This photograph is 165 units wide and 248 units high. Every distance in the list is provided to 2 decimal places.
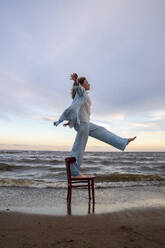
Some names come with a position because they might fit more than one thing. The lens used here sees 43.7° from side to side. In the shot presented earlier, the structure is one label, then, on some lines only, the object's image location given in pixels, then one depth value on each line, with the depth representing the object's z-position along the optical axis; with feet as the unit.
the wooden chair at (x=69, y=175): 13.26
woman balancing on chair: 12.46
